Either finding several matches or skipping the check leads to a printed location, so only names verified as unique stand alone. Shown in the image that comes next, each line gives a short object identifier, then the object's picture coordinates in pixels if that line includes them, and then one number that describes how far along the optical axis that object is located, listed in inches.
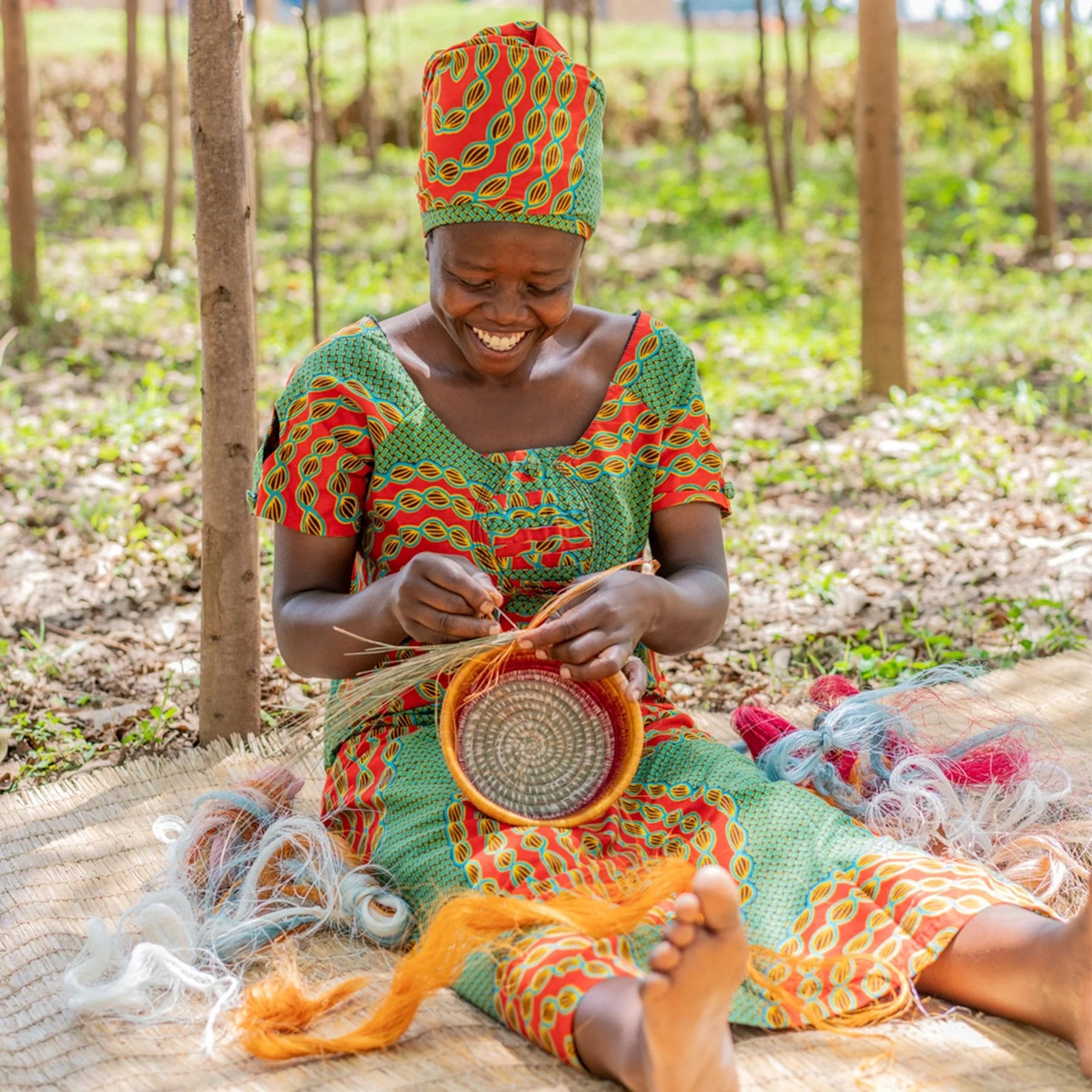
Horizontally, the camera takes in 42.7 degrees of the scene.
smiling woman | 75.2
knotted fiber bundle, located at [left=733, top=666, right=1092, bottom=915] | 91.4
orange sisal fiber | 73.3
